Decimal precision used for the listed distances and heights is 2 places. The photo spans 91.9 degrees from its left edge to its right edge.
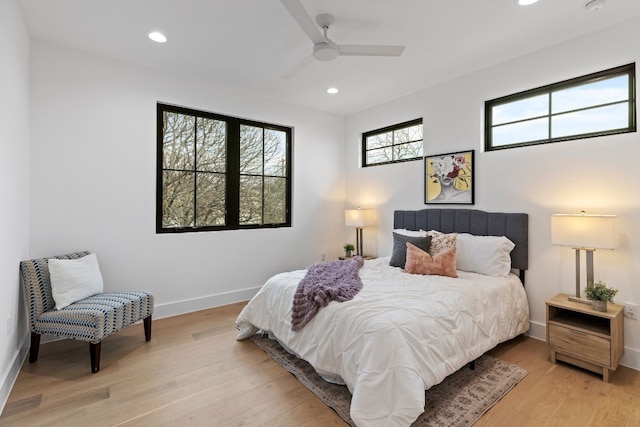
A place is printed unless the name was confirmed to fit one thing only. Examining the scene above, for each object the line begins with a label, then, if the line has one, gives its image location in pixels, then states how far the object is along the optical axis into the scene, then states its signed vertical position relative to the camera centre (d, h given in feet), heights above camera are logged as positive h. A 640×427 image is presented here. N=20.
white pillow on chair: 8.19 -1.89
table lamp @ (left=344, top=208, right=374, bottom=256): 14.53 -0.29
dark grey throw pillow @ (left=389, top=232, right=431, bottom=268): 10.78 -1.17
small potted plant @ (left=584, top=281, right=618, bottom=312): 7.63 -2.02
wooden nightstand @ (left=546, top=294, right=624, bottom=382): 7.34 -3.03
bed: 5.49 -2.57
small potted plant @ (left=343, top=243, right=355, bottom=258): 15.10 -1.77
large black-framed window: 11.73 +1.69
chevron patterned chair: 7.63 -2.61
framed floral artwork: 11.47 +1.35
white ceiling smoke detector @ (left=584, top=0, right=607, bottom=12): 7.28 +4.99
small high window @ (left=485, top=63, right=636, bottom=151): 8.45 +3.15
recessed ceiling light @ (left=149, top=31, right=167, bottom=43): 8.85 +5.10
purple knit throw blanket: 7.48 -1.97
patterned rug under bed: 6.11 -3.97
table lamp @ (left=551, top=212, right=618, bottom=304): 7.64 -0.51
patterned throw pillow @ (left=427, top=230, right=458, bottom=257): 10.49 -1.01
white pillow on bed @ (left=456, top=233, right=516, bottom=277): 9.71 -1.34
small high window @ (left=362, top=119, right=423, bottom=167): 13.63 +3.28
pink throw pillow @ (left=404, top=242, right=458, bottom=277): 9.62 -1.58
